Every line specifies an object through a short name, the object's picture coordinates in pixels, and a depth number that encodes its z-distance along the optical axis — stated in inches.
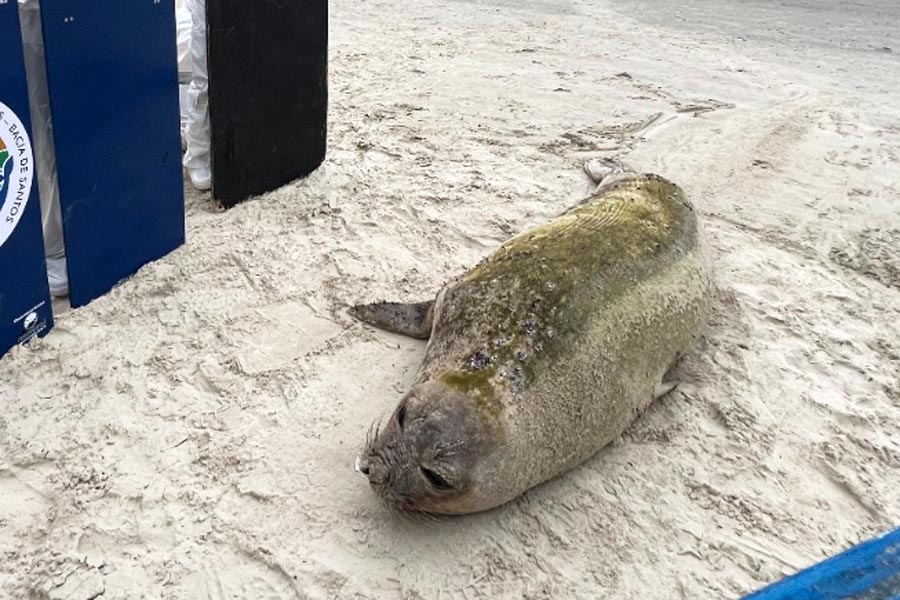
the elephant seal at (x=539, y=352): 93.3
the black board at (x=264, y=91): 161.3
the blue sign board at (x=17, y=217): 110.6
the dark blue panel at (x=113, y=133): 124.0
